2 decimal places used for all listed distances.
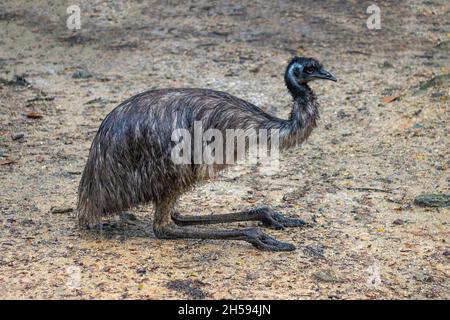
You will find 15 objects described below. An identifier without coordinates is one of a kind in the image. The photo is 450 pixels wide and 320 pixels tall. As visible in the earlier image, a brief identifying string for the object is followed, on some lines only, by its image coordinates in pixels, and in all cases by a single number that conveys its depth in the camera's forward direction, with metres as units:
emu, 4.64
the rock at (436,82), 7.36
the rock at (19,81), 8.44
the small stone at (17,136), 6.91
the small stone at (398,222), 5.14
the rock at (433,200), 5.39
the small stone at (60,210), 5.35
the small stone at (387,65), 8.50
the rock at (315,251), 4.67
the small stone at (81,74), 8.60
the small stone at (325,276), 4.33
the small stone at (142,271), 4.35
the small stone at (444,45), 9.00
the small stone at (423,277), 4.35
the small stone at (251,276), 4.34
